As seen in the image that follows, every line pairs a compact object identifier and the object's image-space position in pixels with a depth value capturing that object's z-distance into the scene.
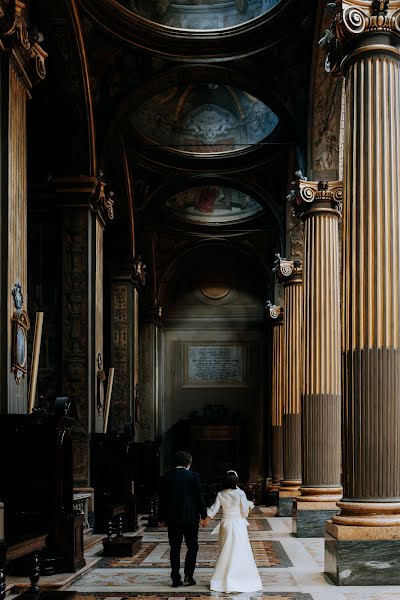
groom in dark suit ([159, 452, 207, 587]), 9.57
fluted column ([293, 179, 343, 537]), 14.16
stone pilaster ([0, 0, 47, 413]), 10.02
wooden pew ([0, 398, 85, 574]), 10.48
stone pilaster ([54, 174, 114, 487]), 16.55
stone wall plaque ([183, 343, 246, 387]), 32.28
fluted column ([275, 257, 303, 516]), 20.02
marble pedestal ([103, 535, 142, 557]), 12.48
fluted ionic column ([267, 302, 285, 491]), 25.67
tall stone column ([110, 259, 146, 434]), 22.83
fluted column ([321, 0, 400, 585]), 8.77
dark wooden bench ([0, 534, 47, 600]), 6.23
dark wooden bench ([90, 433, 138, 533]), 16.48
